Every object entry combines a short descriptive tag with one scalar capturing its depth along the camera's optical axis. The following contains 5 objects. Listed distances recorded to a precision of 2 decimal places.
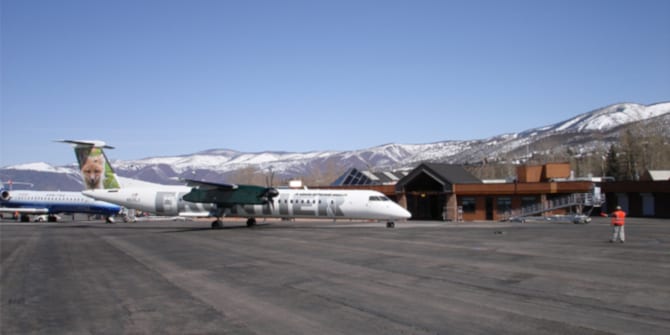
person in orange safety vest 25.17
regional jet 66.44
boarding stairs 55.81
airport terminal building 59.97
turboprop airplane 41.50
